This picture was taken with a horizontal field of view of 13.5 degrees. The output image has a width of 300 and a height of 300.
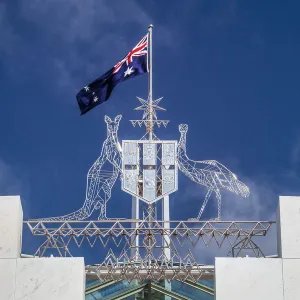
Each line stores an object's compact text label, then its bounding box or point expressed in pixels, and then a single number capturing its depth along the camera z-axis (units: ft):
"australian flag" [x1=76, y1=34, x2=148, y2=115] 144.79
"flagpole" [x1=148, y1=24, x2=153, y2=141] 141.51
